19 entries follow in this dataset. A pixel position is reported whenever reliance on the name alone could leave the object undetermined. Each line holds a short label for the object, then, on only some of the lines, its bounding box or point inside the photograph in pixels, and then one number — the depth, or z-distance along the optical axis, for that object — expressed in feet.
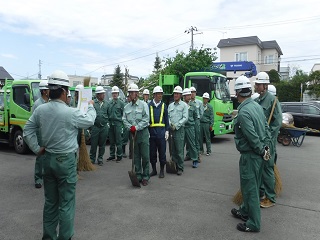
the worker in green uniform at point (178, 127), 21.48
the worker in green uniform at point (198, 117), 25.68
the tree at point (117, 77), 177.31
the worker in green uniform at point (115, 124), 26.32
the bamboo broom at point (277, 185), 16.67
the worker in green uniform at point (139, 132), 18.71
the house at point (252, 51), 121.60
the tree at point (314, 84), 89.06
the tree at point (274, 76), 110.87
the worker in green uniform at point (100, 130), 25.02
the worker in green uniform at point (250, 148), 11.78
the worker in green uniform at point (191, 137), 23.84
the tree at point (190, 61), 58.02
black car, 44.29
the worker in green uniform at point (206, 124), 28.89
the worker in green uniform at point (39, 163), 18.44
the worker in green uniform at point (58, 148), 10.19
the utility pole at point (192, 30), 107.76
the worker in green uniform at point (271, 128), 15.31
